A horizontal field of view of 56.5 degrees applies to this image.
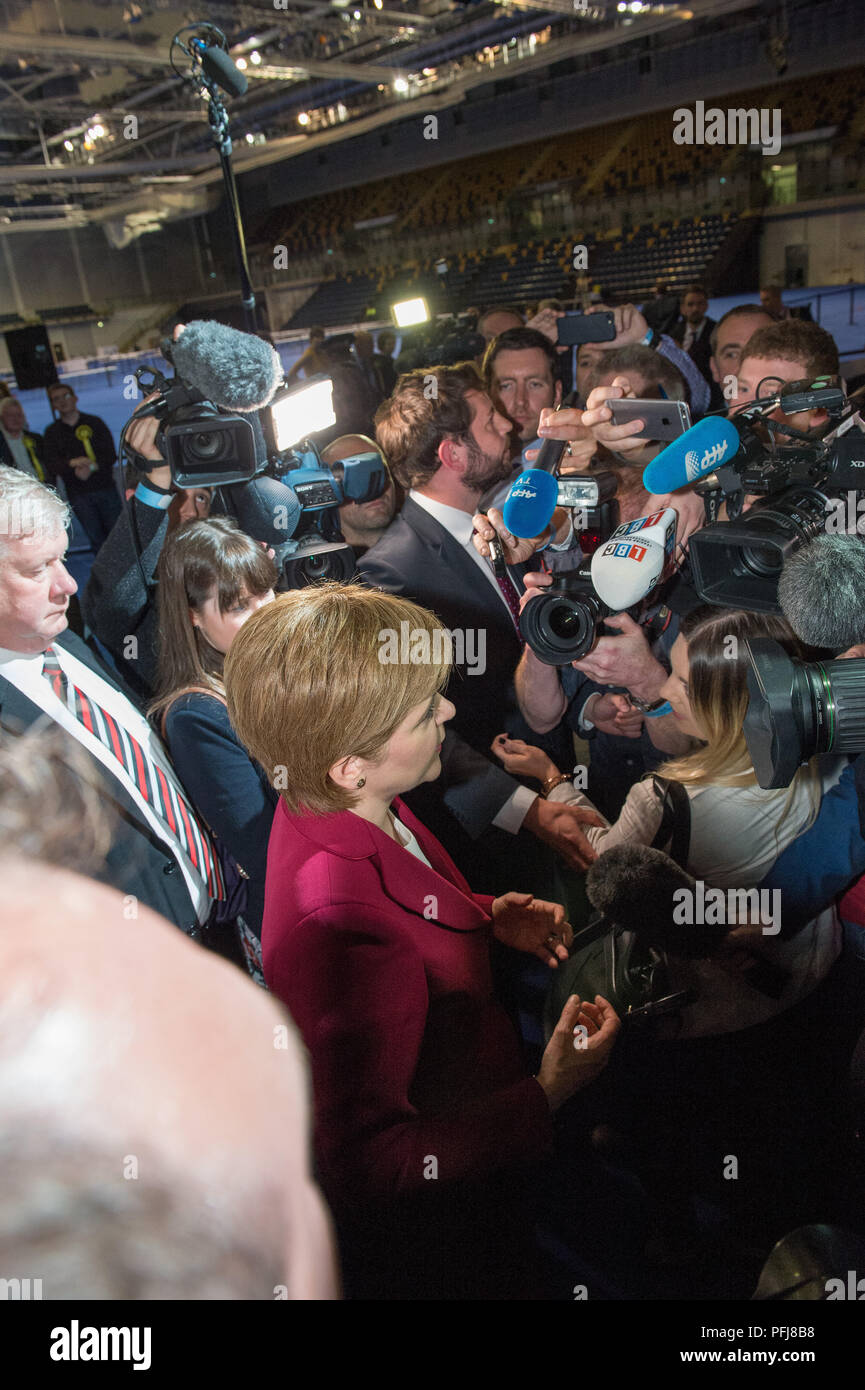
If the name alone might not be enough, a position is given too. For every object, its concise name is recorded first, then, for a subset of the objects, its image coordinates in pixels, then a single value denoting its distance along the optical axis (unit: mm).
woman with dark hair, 1601
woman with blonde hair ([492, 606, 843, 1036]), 1362
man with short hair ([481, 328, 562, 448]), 2949
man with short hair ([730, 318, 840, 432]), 2145
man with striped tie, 1411
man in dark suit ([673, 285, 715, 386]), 5191
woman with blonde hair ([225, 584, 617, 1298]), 1090
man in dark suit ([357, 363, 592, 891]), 1983
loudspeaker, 6184
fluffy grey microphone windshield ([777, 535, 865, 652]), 939
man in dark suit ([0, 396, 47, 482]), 5543
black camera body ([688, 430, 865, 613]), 1093
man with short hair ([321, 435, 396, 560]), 2678
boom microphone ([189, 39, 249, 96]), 2076
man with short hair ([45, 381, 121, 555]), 5340
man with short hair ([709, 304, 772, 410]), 3252
